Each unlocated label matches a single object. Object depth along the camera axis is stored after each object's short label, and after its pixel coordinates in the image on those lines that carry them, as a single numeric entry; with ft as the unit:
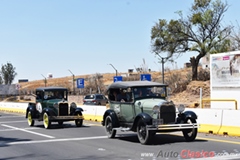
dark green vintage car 66.90
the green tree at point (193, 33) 154.51
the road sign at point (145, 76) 104.11
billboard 89.45
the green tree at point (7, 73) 301.84
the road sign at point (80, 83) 142.20
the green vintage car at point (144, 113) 44.29
